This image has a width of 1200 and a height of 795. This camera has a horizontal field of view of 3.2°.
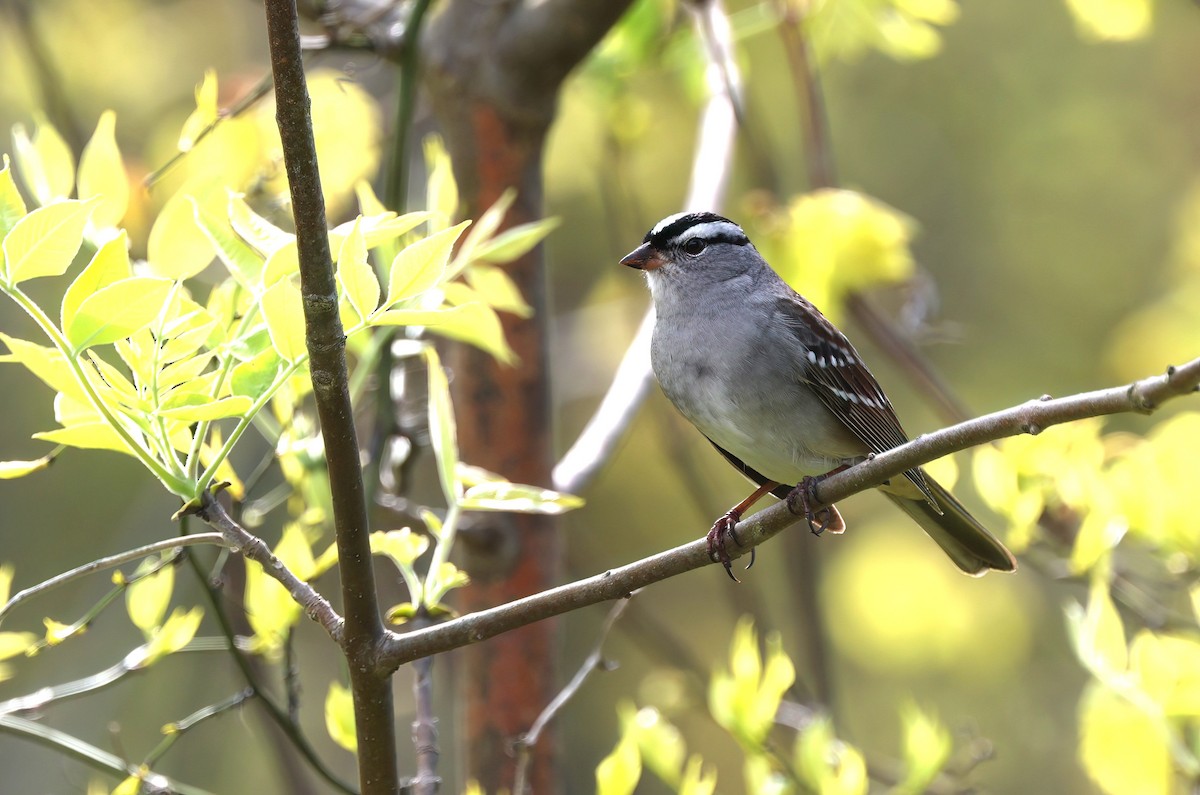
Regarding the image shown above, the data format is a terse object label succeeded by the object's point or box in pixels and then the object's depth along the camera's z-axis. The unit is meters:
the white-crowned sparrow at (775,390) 5.07
